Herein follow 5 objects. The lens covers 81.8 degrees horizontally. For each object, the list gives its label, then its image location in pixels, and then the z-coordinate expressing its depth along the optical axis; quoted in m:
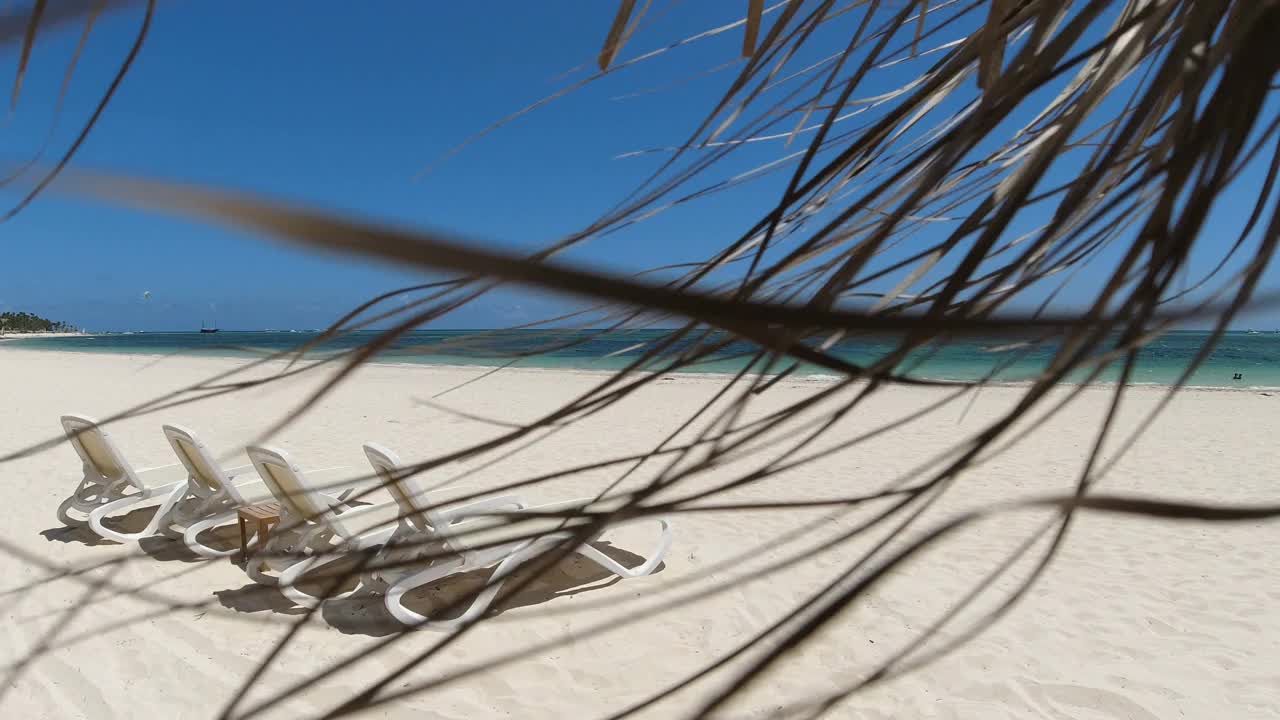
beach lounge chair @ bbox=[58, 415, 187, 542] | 4.55
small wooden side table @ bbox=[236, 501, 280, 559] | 4.13
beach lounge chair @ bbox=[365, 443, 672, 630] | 3.25
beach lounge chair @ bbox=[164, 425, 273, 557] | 4.30
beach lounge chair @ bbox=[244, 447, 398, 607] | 3.43
